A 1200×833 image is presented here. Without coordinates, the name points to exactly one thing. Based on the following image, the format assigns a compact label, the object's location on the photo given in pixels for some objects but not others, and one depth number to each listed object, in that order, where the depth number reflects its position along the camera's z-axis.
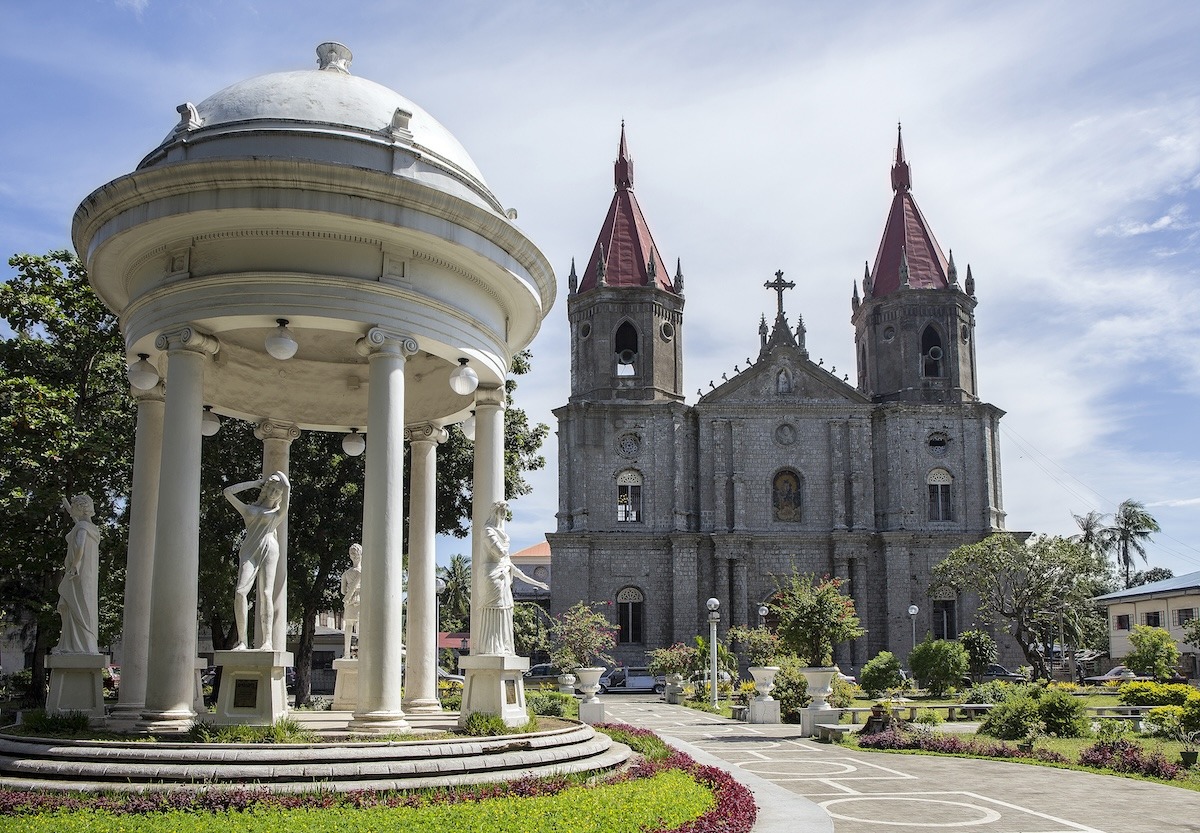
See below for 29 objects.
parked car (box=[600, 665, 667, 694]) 48.66
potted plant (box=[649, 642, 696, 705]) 44.31
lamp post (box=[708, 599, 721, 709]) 34.69
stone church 54.03
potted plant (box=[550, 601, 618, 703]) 46.35
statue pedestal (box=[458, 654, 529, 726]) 13.41
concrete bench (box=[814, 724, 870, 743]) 22.23
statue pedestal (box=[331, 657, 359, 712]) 16.30
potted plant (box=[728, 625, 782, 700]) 29.08
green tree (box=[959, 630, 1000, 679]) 43.81
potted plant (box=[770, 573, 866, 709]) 26.09
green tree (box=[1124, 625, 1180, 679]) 44.05
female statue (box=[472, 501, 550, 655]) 13.82
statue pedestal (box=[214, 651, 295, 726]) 11.98
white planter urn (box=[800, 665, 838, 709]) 24.91
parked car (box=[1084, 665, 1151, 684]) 43.81
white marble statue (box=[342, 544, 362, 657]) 17.81
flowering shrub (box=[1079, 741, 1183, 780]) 15.78
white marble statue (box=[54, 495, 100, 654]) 14.00
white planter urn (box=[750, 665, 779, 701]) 29.03
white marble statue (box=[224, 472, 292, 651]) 13.02
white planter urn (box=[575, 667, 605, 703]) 26.31
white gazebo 12.39
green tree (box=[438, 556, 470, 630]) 84.12
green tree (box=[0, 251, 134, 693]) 22.22
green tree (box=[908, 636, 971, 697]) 37.47
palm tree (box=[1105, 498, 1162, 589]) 83.38
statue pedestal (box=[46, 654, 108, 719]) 13.59
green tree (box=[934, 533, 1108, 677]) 46.38
